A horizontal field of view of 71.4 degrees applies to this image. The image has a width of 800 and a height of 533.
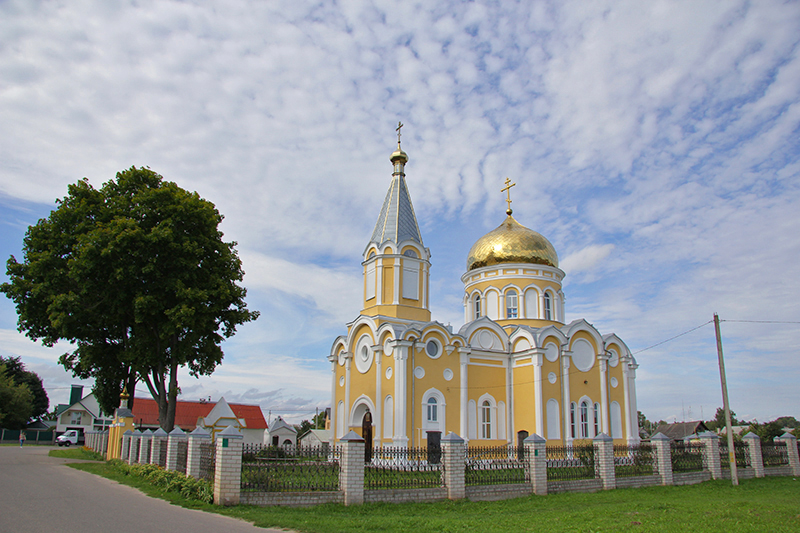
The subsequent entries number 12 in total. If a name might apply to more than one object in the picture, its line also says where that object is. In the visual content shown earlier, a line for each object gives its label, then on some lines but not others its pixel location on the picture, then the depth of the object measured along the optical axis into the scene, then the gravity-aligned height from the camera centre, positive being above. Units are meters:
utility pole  17.11 -0.51
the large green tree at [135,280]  19.28 +4.05
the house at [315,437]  47.28 -3.30
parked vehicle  47.32 -3.54
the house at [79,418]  54.97 -2.18
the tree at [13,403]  44.06 -0.63
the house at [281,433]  48.97 -3.13
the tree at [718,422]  69.22 -2.64
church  21.39 +1.46
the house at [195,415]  46.06 -1.53
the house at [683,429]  53.19 -2.66
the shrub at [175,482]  11.50 -1.94
